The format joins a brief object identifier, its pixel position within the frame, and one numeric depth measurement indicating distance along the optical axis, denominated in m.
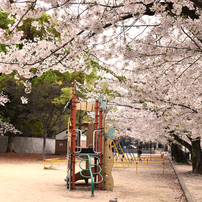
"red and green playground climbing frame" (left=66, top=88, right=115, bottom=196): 8.78
